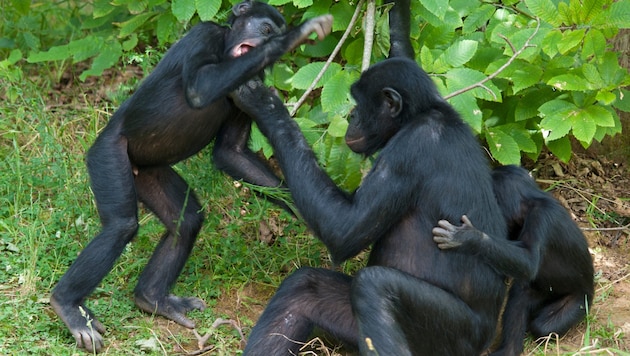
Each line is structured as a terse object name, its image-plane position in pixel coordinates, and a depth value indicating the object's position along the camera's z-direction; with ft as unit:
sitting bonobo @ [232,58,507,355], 34.68
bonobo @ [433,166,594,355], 39.60
